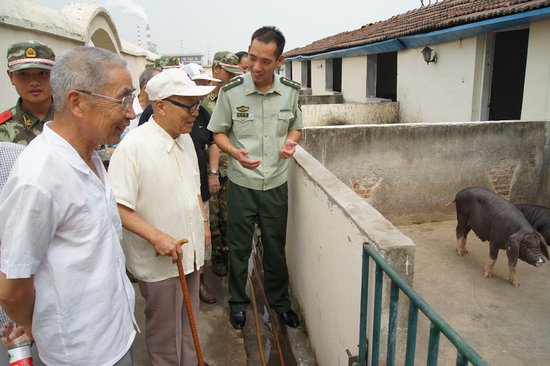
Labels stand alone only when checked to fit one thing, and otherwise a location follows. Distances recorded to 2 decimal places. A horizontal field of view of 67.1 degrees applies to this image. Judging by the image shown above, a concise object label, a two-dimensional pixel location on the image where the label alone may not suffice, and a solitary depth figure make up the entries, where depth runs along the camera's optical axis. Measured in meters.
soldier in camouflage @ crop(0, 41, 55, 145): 2.43
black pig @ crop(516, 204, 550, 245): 4.58
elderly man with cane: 2.10
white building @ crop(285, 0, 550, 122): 6.12
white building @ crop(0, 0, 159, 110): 4.77
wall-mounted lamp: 8.73
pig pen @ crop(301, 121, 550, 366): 5.57
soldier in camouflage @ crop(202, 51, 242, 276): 4.20
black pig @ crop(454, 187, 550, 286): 4.17
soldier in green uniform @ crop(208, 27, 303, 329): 3.12
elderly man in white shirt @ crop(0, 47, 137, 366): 1.30
